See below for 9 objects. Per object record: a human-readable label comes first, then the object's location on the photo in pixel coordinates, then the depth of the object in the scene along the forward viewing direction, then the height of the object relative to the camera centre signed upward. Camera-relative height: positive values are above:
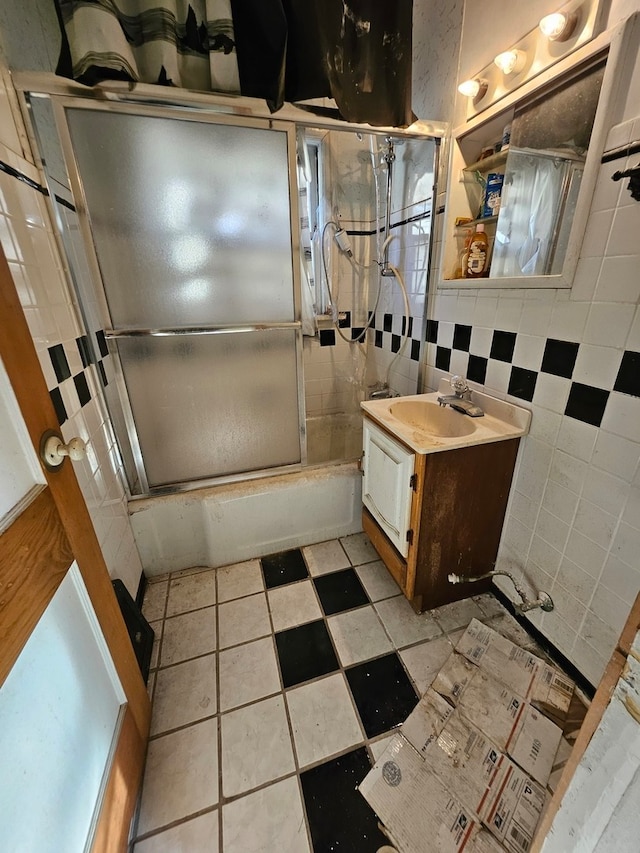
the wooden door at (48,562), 0.57 -0.48
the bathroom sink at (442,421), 1.18 -0.49
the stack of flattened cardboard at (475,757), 0.86 -1.26
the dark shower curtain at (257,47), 1.02 +0.77
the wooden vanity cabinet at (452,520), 1.20 -0.82
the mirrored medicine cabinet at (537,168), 0.91 +0.38
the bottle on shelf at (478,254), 1.38 +0.13
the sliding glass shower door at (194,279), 1.17 +0.05
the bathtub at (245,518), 1.55 -1.00
